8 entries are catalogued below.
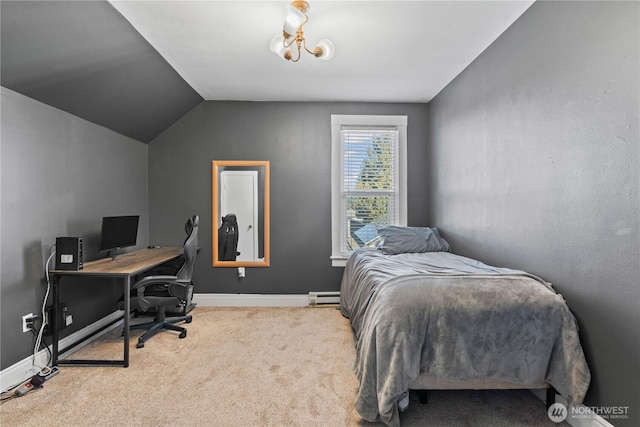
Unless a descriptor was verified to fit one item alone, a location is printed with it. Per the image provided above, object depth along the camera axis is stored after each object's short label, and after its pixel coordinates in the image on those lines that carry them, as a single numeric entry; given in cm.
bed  160
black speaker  231
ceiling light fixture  178
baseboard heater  378
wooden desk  230
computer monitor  281
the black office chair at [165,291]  270
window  384
